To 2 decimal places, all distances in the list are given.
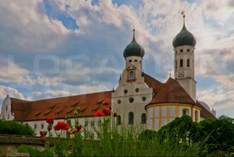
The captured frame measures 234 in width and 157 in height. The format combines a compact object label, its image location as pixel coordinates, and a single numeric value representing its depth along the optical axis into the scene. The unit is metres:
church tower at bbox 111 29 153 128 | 46.84
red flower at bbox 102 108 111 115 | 6.42
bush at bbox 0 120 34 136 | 22.99
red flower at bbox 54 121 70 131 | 5.93
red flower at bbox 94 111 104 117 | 6.48
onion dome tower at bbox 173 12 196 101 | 52.88
